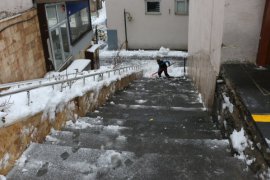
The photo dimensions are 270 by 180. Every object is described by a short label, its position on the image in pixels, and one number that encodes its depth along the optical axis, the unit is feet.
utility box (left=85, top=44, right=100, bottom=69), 37.59
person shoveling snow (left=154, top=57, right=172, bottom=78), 39.24
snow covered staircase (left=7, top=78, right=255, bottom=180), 9.16
